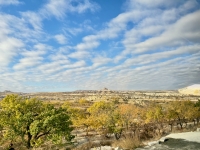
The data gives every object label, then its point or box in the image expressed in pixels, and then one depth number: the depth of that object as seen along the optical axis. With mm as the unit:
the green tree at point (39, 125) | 16315
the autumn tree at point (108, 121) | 29736
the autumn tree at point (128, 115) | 34131
